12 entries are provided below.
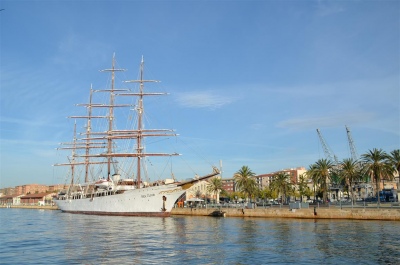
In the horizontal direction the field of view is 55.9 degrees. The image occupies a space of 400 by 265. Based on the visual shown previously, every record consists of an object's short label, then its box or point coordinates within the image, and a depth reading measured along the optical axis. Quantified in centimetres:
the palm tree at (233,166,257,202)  9012
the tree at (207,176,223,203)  11456
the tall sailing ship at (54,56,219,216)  7300
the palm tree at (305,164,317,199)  7725
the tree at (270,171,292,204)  9138
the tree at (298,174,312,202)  10542
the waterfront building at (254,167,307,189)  18662
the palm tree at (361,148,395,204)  6225
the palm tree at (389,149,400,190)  6161
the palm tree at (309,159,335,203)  7588
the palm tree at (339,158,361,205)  7225
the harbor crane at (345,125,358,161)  14750
